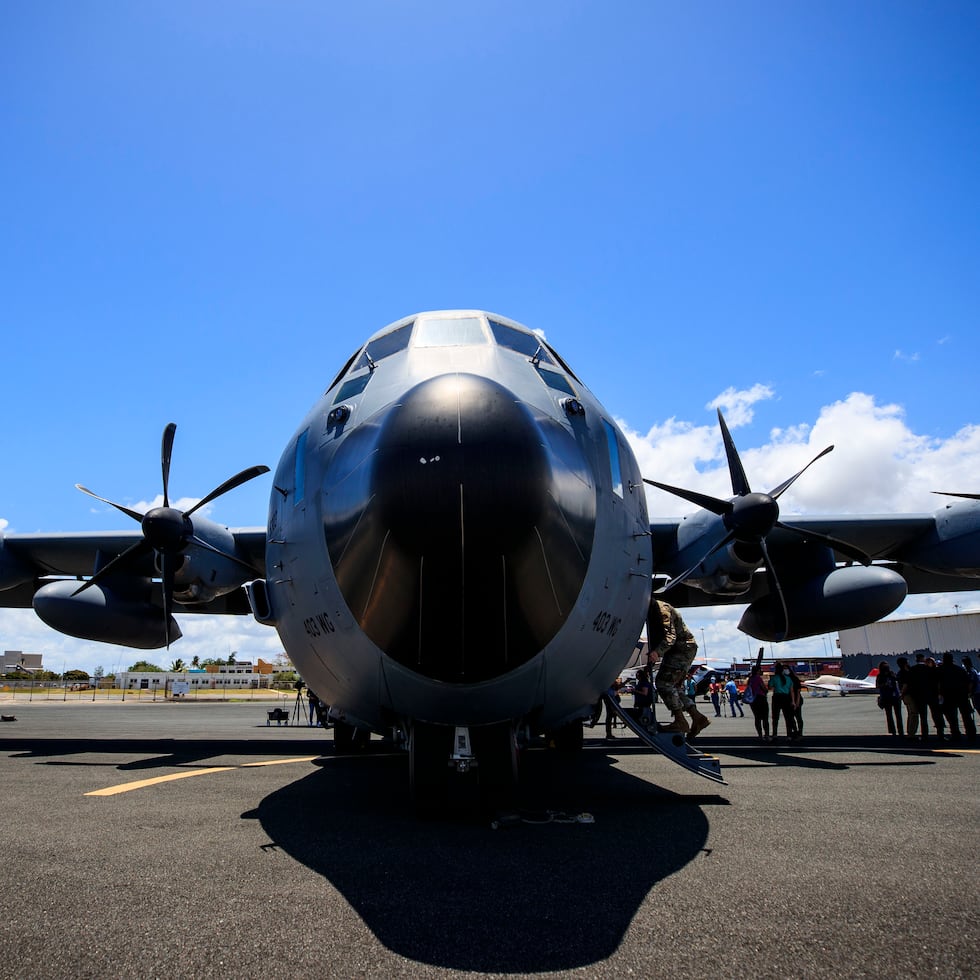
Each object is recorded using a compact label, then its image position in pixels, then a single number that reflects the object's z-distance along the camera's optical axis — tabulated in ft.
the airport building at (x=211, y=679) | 372.38
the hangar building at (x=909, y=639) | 243.19
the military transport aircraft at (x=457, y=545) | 13.99
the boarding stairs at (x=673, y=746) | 20.97
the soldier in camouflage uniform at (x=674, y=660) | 30.55
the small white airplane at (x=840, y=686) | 204.64
